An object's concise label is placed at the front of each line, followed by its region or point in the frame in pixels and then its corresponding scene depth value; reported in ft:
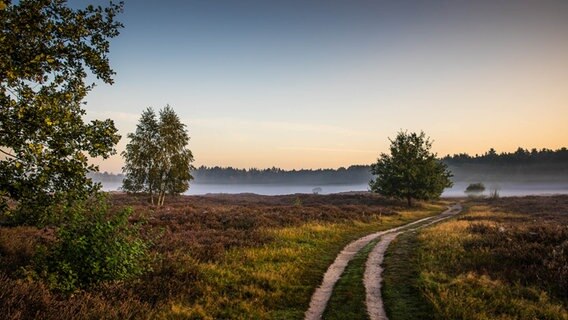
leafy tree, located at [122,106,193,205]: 139.95
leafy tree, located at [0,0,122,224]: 27.43
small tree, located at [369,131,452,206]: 161.17
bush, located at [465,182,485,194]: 314.14
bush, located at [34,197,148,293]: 31.42
